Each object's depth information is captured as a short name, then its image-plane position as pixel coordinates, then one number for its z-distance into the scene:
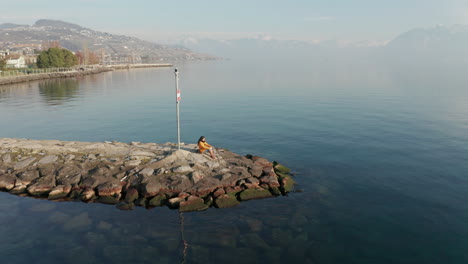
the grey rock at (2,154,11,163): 22.19
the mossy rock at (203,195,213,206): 17.80
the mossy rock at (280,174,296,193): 19.91
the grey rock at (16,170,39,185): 20.08
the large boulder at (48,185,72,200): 18.72
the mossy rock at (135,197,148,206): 17.92
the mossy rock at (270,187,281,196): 19.33
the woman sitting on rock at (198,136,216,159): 22.17
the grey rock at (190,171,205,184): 19.14
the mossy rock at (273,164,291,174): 22.81
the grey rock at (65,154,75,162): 21.93
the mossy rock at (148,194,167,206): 17.88
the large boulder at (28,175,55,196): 19.17
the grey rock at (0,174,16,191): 19.81
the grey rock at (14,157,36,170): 21.42
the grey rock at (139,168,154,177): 19.72
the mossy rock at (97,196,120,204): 18.16
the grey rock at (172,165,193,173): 20.01
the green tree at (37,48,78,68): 129.25
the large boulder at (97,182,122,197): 18.77
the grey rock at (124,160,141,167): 20.94
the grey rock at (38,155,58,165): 21.78
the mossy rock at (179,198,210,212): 17.27
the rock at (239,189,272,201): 18.57
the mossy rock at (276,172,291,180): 21.34
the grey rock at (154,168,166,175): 19.77
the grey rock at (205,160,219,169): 21.06
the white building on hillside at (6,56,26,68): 156.06
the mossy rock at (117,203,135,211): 17.52
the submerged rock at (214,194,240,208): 17.67
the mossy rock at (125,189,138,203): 18.28
